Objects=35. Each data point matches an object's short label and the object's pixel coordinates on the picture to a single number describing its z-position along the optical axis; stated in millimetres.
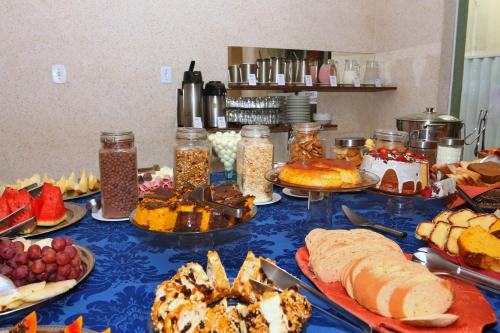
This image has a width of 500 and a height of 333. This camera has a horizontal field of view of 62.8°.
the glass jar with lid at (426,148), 1744
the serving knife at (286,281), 707
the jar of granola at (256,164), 1482
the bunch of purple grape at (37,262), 812
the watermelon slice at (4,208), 1180
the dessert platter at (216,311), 606
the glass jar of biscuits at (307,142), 1668
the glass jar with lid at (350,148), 1713
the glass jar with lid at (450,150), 1711
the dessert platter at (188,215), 1024
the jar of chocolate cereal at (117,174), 1280
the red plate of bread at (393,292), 679
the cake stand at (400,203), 1367
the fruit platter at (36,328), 591
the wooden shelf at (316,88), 3527
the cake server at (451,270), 819
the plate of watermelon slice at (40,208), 1180
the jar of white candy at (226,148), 1742
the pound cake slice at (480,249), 926
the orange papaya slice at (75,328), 601
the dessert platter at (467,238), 932
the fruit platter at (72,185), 1548
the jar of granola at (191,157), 1437
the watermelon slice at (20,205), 1153
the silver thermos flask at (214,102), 3150
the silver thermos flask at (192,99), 3027
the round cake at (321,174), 1193
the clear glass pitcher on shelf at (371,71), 4043
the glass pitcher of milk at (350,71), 3885
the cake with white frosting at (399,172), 1380
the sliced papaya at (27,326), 589
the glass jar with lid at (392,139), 1775
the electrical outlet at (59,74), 3145
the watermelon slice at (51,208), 1202
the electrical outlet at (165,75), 3449
